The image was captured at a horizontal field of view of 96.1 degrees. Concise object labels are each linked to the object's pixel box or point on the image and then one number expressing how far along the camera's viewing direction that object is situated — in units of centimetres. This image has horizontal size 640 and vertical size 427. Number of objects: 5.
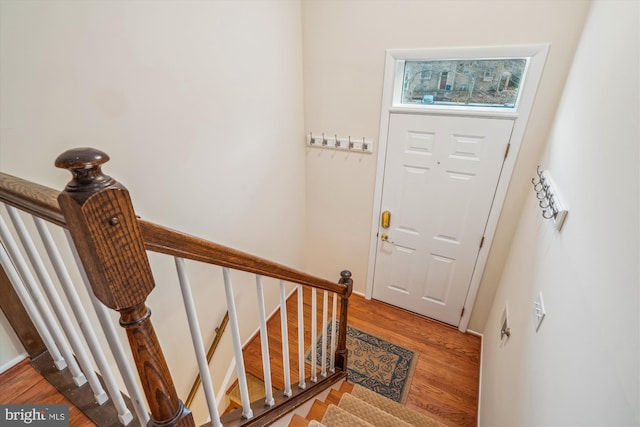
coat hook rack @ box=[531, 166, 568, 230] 133
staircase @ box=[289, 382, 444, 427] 150
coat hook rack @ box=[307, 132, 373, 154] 261
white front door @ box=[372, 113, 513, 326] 224
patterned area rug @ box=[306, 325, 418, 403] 242
